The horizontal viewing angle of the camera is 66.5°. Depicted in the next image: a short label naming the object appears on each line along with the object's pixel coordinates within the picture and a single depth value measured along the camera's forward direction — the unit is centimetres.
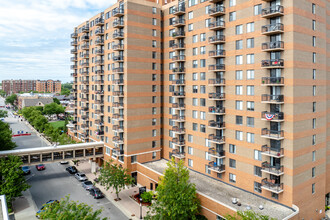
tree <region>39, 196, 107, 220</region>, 2667
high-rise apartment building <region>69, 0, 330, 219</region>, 3491
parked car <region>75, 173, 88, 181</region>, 5603
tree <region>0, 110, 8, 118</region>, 14638
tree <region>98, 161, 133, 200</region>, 4588
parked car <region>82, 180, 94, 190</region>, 5092
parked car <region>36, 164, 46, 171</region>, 6356
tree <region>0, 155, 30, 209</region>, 4219
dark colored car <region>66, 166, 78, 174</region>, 6097
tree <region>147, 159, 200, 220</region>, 3491
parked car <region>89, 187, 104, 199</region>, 4703
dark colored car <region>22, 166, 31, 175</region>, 6029
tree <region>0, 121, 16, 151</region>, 6100
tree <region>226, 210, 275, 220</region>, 2841
